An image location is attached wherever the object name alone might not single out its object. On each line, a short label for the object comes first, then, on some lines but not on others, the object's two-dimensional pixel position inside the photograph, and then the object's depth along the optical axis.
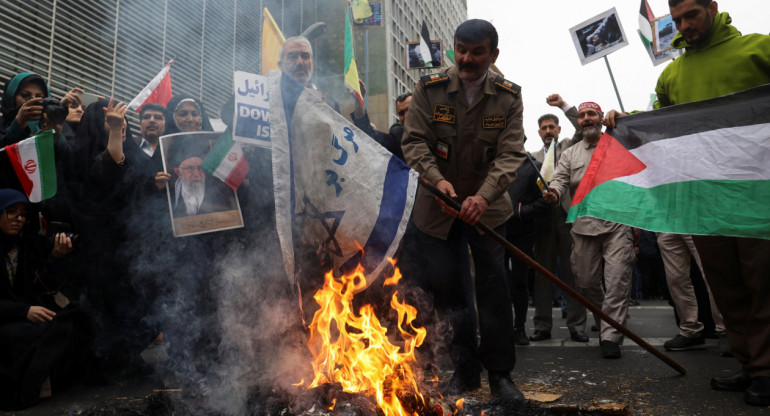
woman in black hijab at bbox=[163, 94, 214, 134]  4.52
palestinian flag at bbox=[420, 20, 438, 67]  13.58
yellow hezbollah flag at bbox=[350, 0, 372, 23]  12.12
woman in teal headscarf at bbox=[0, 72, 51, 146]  4.05
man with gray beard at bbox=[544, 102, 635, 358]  4.51
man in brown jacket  3.24
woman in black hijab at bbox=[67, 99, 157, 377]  4.05
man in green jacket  3.10
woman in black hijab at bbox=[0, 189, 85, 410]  3.38
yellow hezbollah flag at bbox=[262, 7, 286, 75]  5.32
